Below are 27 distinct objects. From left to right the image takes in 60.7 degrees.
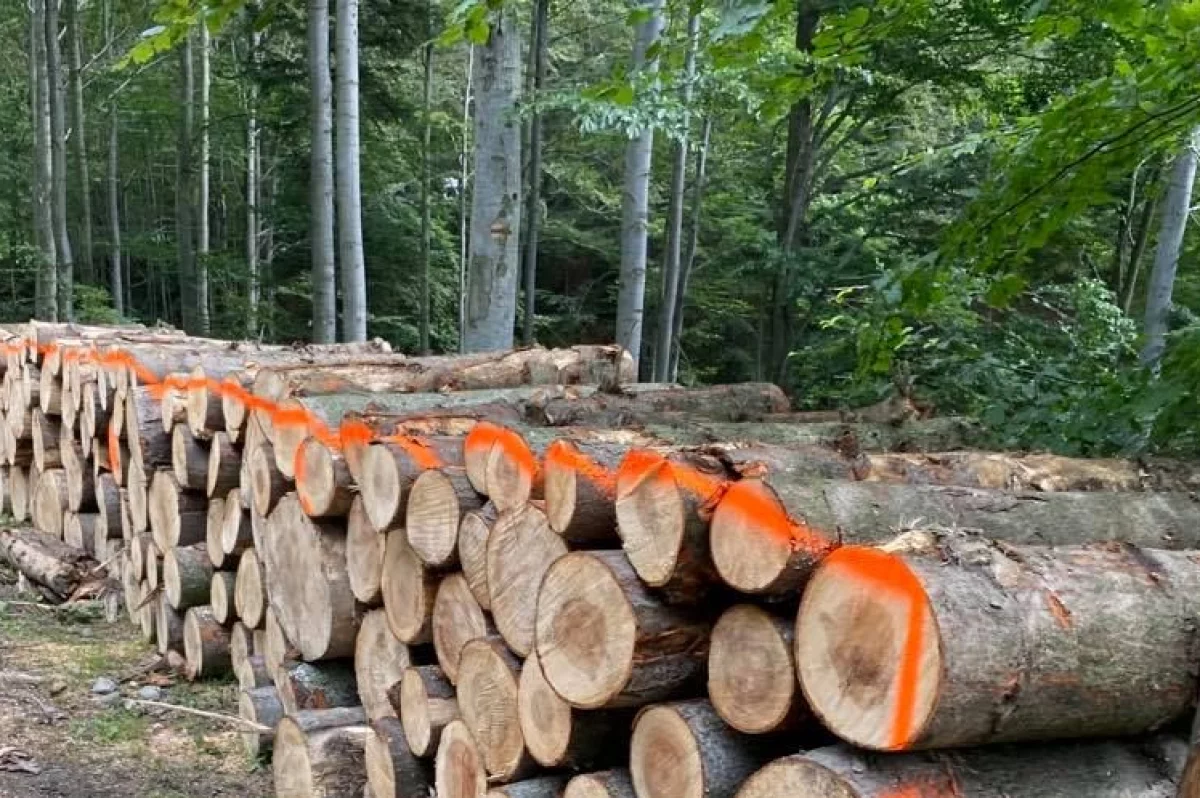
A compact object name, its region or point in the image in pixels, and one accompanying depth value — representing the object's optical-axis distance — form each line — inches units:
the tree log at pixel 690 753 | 84.1
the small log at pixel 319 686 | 151.6
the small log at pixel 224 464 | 185.5
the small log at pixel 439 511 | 120.9
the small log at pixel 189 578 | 195.6
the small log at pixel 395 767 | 124.7
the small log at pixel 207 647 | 189.5
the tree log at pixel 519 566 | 108.0
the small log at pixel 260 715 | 157.9
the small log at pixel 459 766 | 114.3
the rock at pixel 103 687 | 181.8
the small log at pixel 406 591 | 129.0
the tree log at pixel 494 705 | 109.5
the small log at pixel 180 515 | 199.6
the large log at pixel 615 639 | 91.7
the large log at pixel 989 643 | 67.9
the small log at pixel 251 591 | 174.4
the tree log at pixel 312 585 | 147.9
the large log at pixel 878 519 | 80.4
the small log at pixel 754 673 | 79.4
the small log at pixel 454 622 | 120.3
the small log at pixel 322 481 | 142.6
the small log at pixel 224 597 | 186.9
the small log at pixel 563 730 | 101.2
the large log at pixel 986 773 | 70.7
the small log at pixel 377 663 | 137.9
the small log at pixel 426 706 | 121.7
